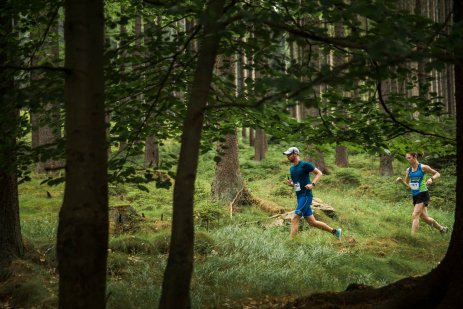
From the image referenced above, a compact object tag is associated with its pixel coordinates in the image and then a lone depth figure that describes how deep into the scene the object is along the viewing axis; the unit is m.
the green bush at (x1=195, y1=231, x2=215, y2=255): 15.66
